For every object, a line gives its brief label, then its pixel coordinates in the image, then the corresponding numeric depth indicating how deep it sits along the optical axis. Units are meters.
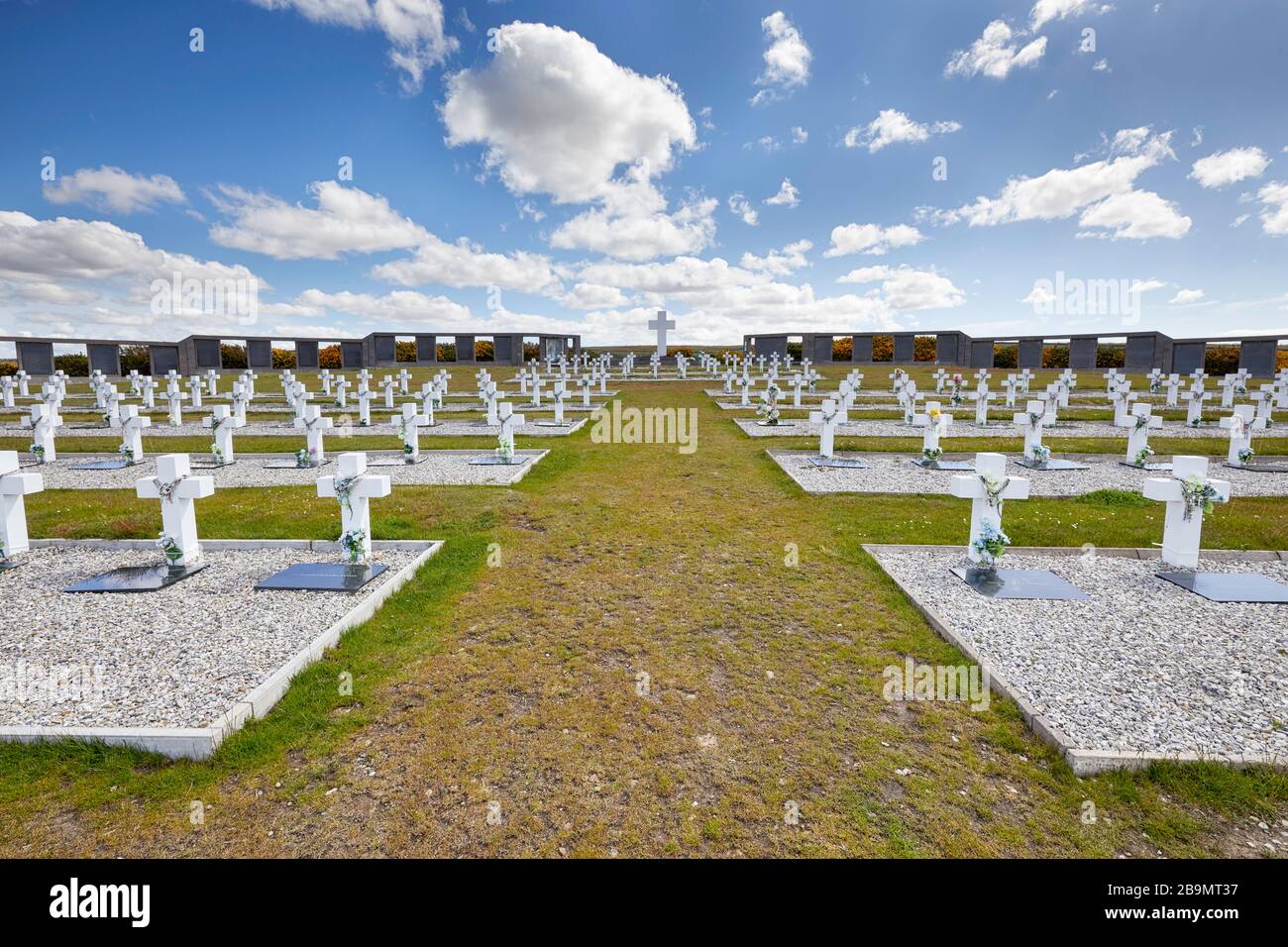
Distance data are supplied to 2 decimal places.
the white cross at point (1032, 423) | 13.62
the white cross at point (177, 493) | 7.19
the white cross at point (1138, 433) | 13.02
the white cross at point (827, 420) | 14.12
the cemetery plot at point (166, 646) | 4.03
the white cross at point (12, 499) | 7.44
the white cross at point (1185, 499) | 6.87
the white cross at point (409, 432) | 13.79
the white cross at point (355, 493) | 7.16
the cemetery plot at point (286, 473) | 12.08
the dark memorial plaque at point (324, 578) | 6.50
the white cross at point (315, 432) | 13.62
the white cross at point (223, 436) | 13.84
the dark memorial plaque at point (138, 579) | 6.57
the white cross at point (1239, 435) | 12.90
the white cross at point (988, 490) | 6.93
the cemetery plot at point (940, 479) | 11.22
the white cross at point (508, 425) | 13.68
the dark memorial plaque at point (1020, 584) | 6.32
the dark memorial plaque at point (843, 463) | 13.53
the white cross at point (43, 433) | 13.95
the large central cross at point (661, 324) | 49.06
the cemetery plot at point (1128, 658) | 3.82
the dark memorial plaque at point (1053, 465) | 13.27
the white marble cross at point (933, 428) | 13.16
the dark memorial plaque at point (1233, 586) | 6.18
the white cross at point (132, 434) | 14.05
